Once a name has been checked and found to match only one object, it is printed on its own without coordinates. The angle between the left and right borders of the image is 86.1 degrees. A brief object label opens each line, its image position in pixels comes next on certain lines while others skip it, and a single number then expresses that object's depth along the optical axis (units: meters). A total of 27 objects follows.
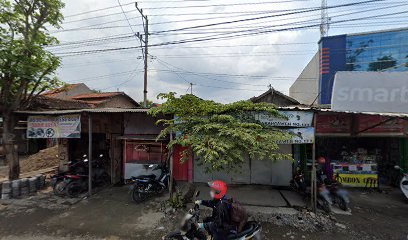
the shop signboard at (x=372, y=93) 5.98
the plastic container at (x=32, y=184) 7.84
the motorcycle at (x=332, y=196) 6.29
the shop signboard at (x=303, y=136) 6.10
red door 9.03
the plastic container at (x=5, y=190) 7.20
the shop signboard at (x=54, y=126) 7.53
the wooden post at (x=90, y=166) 7.55
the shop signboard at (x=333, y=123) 8.01
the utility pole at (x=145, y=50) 15.75
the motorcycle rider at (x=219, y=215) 3.67
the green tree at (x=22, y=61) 7.10
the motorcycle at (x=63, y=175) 7.48
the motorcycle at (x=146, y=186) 7.00
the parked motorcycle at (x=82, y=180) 7.46
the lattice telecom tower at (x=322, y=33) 16.80
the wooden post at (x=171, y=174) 6.76
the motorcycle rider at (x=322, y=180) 6.36
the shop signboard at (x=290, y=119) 6.18
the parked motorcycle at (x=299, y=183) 7.39
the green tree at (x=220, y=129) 5.00
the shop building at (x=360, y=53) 15.07
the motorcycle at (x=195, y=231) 3.69
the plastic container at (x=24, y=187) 7.54
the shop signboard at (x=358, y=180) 8.25
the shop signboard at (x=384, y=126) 7.82
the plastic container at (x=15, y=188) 7.33
